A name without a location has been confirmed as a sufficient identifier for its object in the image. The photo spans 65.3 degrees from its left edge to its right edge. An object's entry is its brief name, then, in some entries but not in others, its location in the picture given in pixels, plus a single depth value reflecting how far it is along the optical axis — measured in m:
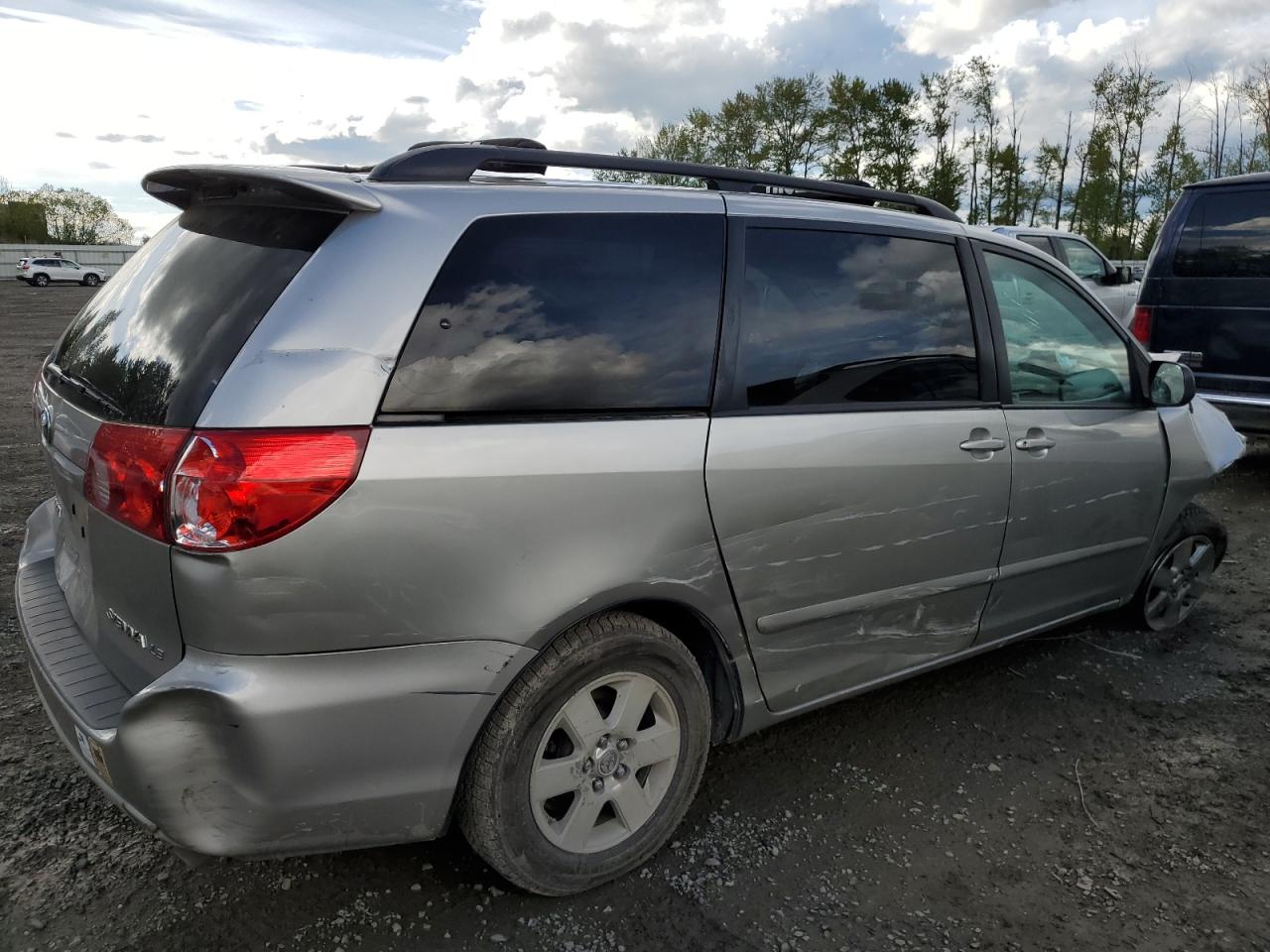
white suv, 45.94
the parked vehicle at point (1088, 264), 12.49
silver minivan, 1.96
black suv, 6.41
